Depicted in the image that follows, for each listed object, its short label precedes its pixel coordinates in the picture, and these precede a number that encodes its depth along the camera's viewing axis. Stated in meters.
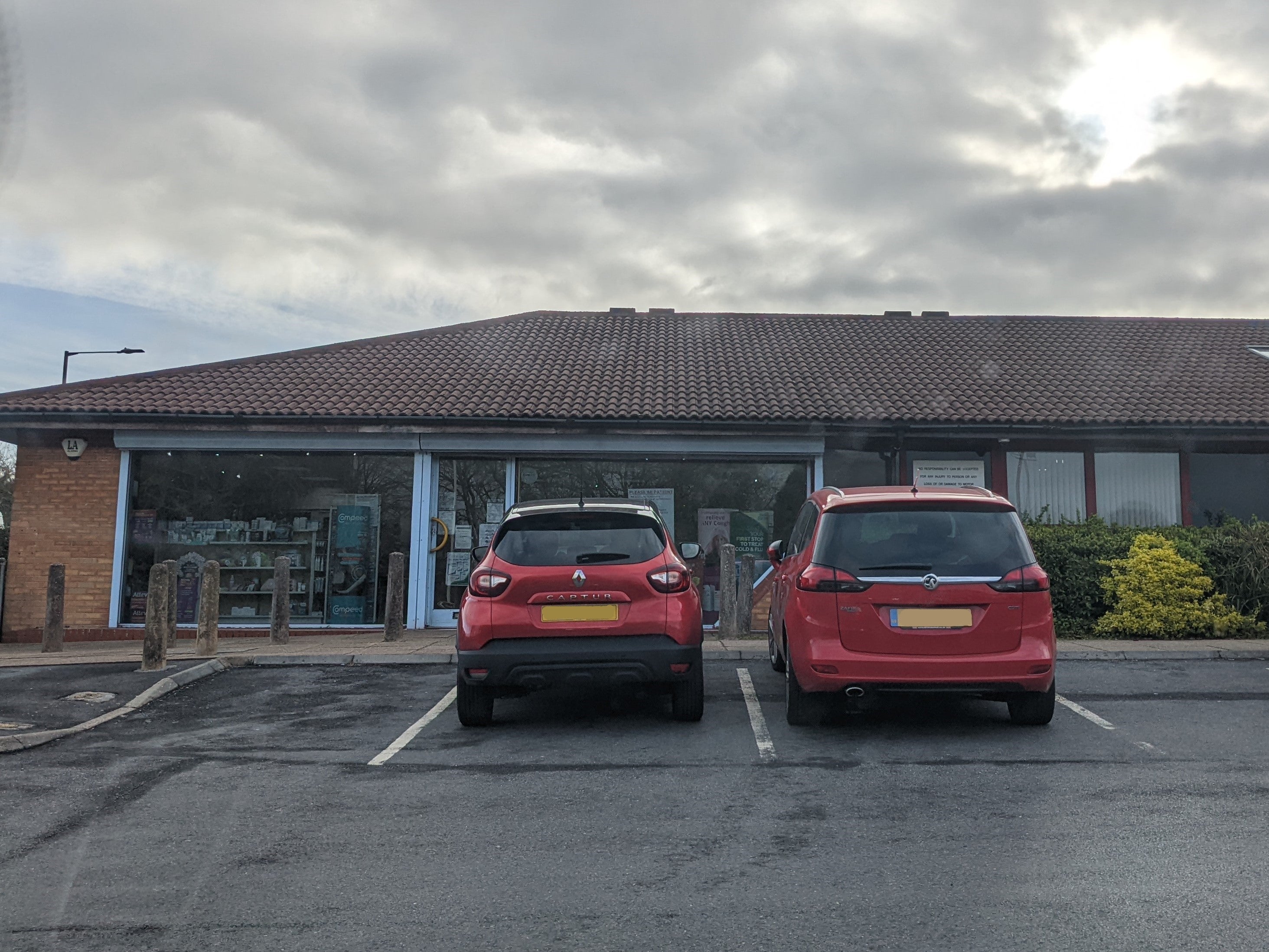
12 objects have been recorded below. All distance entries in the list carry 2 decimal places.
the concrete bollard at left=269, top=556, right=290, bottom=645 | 11.77
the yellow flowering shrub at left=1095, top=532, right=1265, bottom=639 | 11.30
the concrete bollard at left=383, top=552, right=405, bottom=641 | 11.76
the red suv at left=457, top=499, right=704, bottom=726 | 6.54
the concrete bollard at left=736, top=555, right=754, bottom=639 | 11.82
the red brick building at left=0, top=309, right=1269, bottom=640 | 13.77
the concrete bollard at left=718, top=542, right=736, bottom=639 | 11.66
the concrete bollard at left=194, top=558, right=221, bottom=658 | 10.28
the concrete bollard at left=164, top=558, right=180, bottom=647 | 9.98
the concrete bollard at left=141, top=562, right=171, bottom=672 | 9.20
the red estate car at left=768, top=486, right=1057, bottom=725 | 6.21
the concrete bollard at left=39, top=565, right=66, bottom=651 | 11.30
